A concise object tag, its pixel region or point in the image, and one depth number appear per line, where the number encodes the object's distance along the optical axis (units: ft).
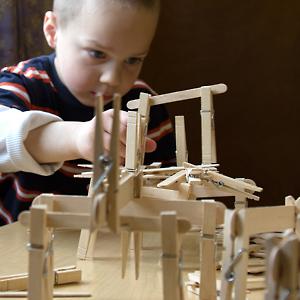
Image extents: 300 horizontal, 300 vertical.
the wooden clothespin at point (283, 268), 1.76
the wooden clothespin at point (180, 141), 3.17
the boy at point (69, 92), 3.06
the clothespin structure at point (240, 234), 2.11
